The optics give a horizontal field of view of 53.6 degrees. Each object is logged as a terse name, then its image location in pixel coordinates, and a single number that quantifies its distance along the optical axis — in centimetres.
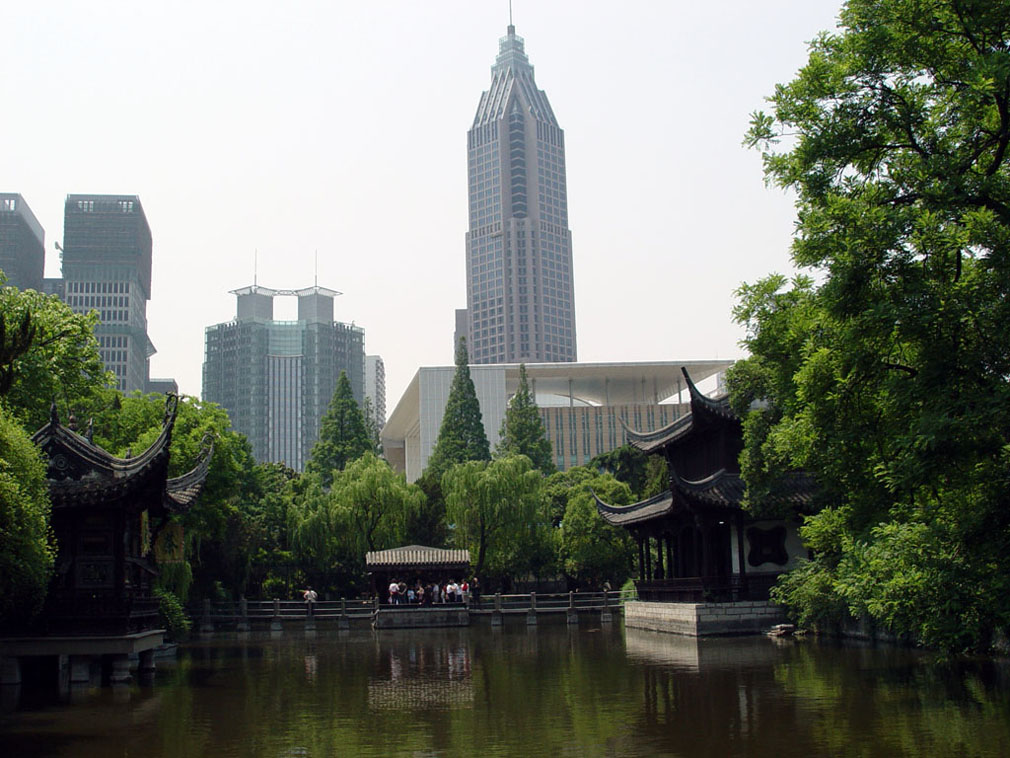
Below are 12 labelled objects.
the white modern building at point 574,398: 8306
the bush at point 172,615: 2178
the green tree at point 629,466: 4700
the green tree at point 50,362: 1998
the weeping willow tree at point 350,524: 3994
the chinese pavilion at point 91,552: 1614
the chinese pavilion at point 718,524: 2541
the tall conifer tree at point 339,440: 5328
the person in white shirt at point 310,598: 3503
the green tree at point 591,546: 4047
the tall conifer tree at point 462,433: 5534
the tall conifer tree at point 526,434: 5809
